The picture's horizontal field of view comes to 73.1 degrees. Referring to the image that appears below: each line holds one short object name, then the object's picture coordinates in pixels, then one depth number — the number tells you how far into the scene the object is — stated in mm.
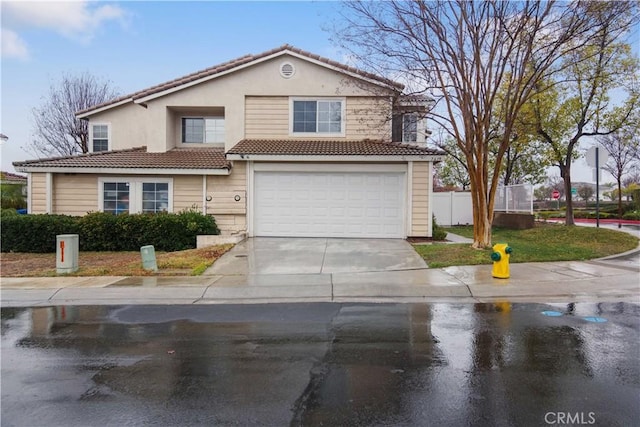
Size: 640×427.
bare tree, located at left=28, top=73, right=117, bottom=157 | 30875
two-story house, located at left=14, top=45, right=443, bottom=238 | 15781
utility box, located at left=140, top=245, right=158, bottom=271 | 10656
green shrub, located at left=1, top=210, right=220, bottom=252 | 14305
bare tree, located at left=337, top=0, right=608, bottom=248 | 11578
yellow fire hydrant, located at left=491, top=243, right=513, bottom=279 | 9266
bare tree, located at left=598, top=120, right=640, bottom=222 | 29347
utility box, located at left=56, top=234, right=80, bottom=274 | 10602
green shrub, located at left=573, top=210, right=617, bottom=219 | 35738
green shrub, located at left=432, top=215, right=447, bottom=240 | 16078
